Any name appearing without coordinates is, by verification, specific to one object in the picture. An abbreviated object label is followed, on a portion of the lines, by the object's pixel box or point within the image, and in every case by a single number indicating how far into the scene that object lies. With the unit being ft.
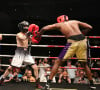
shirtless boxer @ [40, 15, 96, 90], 10.91
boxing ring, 12.04
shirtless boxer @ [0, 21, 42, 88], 12.61
